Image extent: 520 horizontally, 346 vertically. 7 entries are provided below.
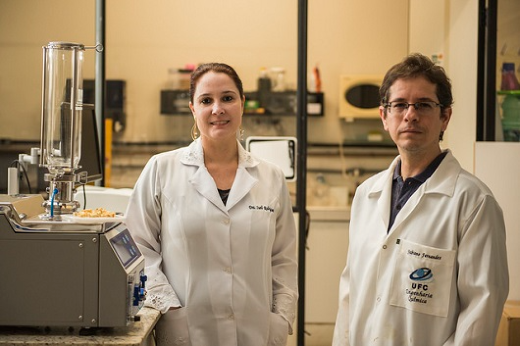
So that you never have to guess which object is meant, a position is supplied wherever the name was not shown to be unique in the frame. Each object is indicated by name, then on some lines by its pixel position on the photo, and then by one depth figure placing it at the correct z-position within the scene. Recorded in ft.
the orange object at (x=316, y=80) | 16.65
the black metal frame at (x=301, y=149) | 13.65
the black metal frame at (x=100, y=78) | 14.12
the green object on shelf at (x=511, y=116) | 11.55
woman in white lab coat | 7.00
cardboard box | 9.41
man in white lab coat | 5.88
